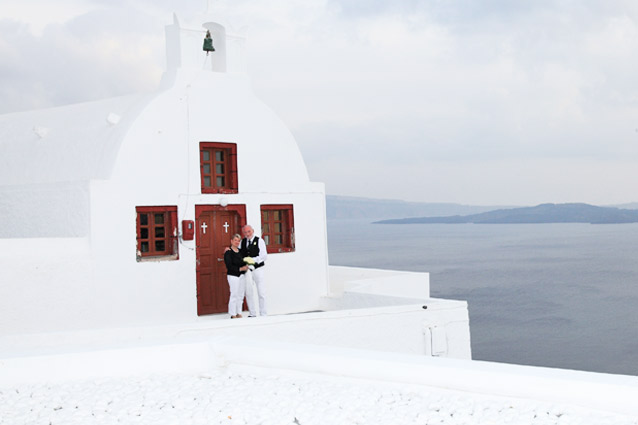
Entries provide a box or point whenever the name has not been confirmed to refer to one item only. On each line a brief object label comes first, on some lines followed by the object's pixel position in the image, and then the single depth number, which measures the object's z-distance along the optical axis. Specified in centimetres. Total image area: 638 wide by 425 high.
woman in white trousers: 1210
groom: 1219
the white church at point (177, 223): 1118
